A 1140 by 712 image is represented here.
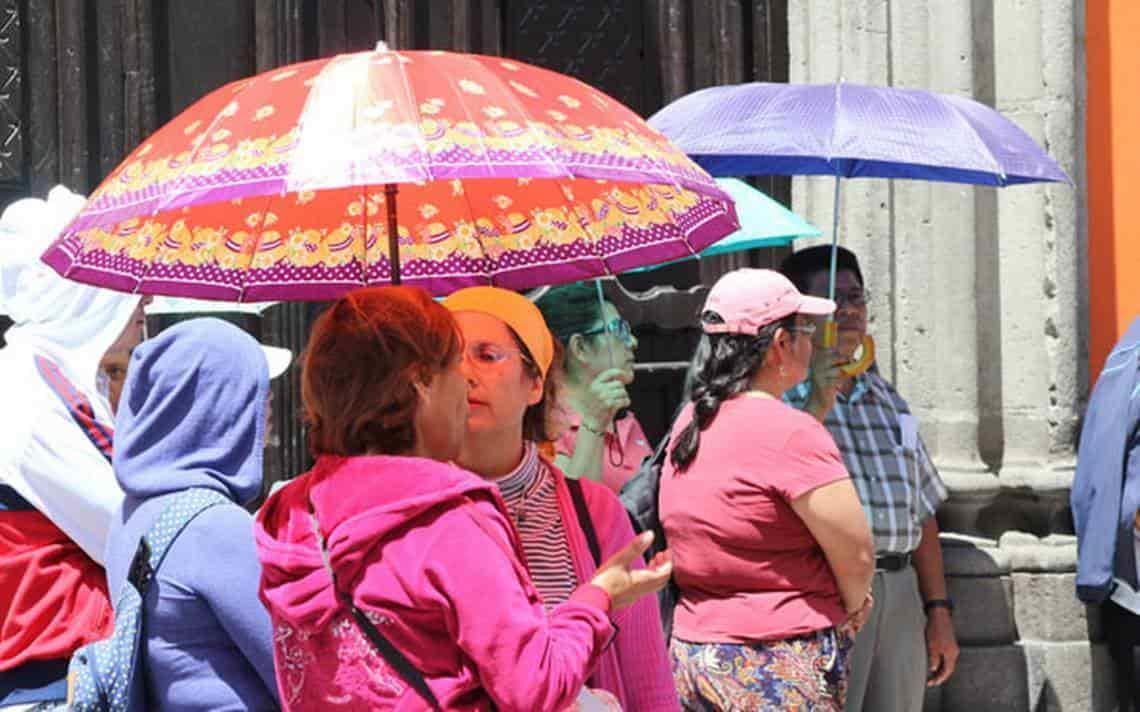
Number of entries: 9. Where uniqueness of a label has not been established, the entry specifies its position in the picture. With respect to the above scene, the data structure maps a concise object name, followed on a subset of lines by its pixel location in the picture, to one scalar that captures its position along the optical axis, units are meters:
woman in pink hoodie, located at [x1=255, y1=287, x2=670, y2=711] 5.14
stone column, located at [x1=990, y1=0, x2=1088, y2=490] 12.87
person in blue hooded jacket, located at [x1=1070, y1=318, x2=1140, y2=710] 11.80
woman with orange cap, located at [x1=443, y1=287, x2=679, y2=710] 6.46
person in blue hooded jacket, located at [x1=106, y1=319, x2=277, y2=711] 5.99
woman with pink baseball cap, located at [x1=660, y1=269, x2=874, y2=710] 8.71
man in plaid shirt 10.53
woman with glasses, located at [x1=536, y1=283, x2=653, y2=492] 9.85
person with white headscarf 7.25
